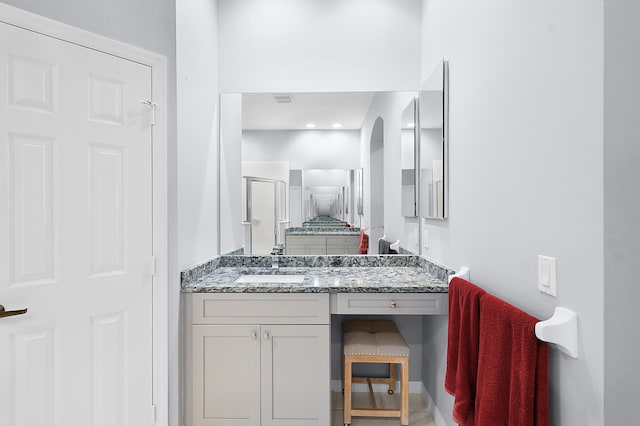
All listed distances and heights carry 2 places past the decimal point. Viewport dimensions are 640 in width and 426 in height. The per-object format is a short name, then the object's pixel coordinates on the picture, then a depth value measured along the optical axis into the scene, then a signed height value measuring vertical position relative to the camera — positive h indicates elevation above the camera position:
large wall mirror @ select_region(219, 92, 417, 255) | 2.49 +0.37
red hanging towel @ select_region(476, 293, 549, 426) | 1.03 -0.47
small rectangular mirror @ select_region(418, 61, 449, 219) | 1.97 +0.38
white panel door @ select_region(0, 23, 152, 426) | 1.39 -0.10
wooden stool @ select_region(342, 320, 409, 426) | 2.01 -0.78
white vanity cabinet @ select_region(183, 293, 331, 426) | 1.90 -0.78
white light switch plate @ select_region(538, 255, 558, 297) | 1.03 -0.18
